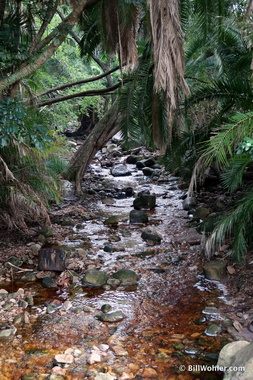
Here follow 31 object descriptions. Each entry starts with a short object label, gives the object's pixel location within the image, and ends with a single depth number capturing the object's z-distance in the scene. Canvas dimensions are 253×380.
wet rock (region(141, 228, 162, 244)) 6.78
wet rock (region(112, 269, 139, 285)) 5.15
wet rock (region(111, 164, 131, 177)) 13.84
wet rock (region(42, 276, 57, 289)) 5.02
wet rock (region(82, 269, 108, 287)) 5.10
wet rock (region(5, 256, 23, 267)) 5.68
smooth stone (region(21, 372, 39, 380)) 3.21
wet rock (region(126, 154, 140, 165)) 16.00
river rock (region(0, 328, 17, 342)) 3.81
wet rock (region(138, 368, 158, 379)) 3.26
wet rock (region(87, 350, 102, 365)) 3.42
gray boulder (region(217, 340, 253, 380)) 2.87
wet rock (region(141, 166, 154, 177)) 13.68
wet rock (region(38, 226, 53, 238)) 6.88
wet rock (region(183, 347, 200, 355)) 3.57
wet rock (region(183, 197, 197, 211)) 8.86
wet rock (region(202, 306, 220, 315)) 4.29
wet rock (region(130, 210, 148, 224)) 8.11
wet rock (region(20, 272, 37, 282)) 5.23
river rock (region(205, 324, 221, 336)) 3.86
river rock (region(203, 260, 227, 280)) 5.07
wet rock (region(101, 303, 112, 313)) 4.38
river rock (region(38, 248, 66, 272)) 5.36
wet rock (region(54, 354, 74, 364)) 3.42
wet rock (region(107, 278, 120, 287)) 5.11
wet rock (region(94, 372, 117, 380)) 3.16
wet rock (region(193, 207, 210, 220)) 7.85
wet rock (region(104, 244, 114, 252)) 6.35
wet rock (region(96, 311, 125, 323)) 4.20
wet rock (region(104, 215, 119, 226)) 8.02
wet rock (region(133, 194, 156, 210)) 9.27
